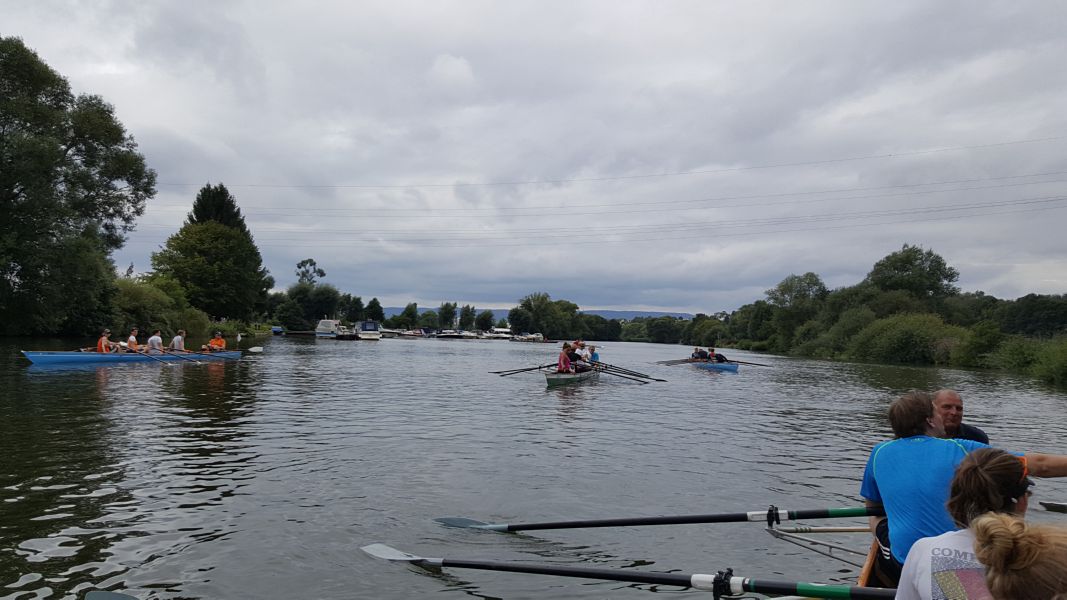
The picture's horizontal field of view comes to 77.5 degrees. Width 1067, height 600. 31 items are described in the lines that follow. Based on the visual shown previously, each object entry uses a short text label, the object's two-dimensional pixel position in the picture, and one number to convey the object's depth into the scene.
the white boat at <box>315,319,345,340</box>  90.00
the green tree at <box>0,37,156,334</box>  35.69
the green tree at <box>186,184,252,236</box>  80.12
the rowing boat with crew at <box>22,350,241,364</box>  25.30
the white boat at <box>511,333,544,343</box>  132.38
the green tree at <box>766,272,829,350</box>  99.69
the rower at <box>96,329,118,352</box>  28.84
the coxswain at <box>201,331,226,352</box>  34.61
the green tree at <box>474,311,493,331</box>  163.00
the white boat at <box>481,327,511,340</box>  144.62
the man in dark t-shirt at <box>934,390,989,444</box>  5.21
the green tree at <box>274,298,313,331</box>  112.06
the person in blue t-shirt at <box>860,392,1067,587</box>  4.05
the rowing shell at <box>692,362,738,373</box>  41.06
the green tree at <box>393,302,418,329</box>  152.50
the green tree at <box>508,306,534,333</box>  150.62
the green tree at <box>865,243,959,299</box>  94.25
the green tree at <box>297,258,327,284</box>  141.12
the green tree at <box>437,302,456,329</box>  161.75
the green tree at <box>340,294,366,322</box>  132.30
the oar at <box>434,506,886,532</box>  5.85
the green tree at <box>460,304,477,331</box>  164.25
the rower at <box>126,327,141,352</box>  29.94
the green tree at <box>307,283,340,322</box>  116.12
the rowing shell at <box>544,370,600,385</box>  26.75
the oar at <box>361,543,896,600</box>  4.19
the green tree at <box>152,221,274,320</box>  70.12
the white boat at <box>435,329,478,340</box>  130.88
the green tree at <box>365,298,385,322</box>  137.50
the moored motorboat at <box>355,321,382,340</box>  92.54
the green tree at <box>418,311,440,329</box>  163.88
